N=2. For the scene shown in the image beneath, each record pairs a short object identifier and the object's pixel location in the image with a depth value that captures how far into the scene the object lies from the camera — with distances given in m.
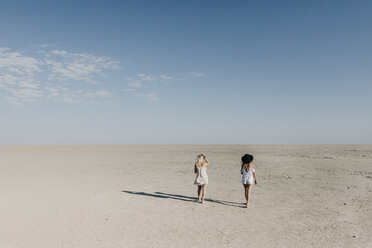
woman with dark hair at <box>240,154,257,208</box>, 8.99
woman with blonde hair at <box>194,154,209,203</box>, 9.52
